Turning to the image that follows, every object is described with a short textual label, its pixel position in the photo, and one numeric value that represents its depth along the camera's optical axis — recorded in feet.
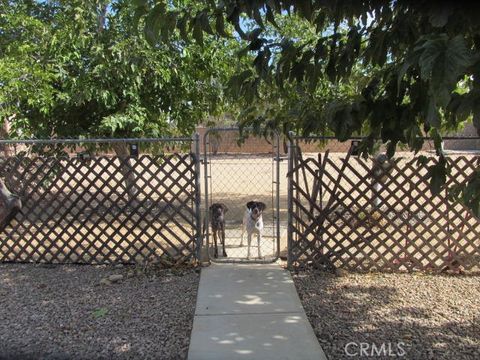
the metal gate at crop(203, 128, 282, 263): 18.62
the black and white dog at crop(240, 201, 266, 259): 18.75
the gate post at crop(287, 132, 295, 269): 17.43
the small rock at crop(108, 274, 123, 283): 16.76
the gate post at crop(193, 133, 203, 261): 17.21
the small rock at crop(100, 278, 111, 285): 16.57
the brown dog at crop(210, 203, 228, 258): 19.13
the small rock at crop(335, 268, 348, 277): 17.19
